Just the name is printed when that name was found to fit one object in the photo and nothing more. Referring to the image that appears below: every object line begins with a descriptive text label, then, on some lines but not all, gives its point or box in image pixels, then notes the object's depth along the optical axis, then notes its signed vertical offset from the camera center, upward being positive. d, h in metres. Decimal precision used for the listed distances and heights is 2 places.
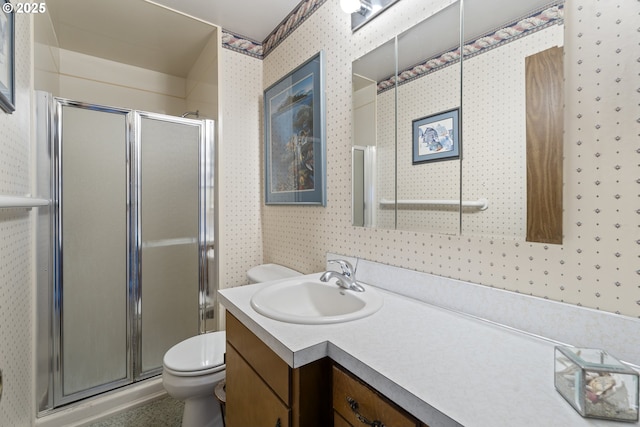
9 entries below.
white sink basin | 0.99 -0.33
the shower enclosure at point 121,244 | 1.54 -0.20
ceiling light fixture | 1.19 +0.87
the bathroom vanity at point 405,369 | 0.49 -0.33
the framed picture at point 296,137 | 1.52 +0.44
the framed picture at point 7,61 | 0.88 +0.49
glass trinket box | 0.45 -0.29
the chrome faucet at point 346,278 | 1.09 -0.26
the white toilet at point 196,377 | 1.31 -0.78
